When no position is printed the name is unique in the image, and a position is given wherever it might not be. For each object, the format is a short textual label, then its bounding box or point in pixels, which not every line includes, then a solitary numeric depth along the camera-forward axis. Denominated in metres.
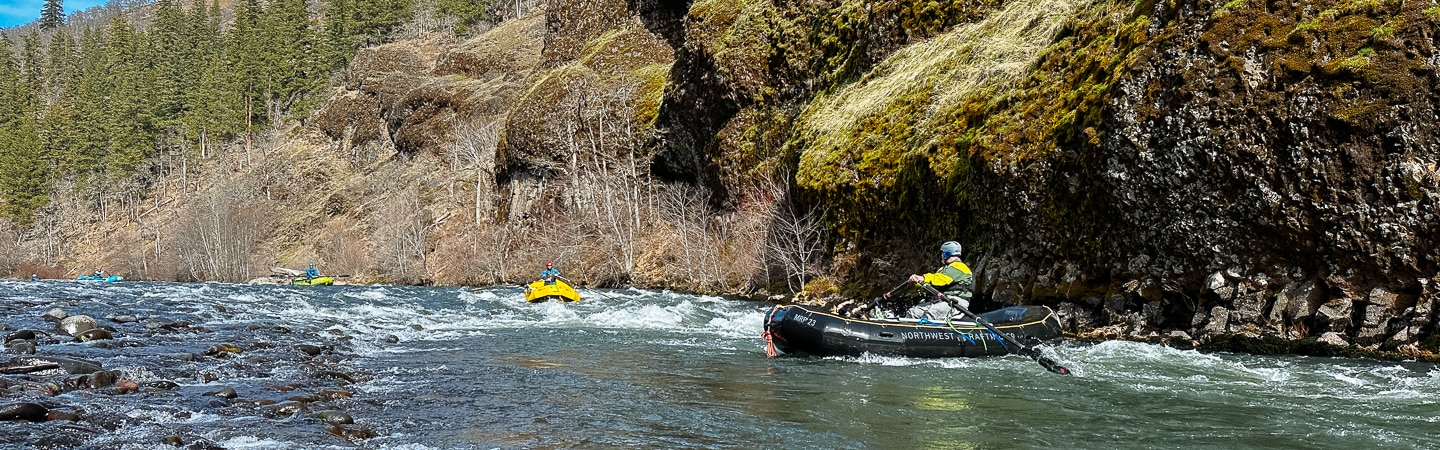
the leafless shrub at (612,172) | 38.12
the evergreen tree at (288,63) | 83.00
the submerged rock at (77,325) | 13.25
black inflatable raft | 12.52
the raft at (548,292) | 23.97
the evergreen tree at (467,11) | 93.69
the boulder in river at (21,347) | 10.79
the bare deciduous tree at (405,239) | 45.94
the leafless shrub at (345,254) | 50.88
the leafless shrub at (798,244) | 24.19
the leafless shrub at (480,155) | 51.48
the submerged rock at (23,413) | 6.81
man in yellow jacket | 13.21
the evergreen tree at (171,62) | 84.88
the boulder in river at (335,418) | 7.54
